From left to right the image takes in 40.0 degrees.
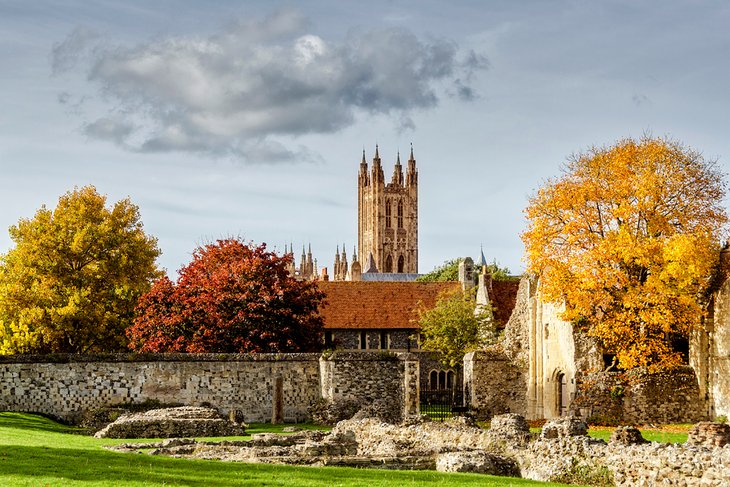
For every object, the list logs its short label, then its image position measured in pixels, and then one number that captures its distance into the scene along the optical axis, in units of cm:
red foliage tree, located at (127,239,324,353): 4428
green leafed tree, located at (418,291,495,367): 5769
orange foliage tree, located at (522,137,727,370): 3912
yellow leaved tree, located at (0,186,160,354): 4931
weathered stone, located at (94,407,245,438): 3084
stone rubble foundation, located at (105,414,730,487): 1769
